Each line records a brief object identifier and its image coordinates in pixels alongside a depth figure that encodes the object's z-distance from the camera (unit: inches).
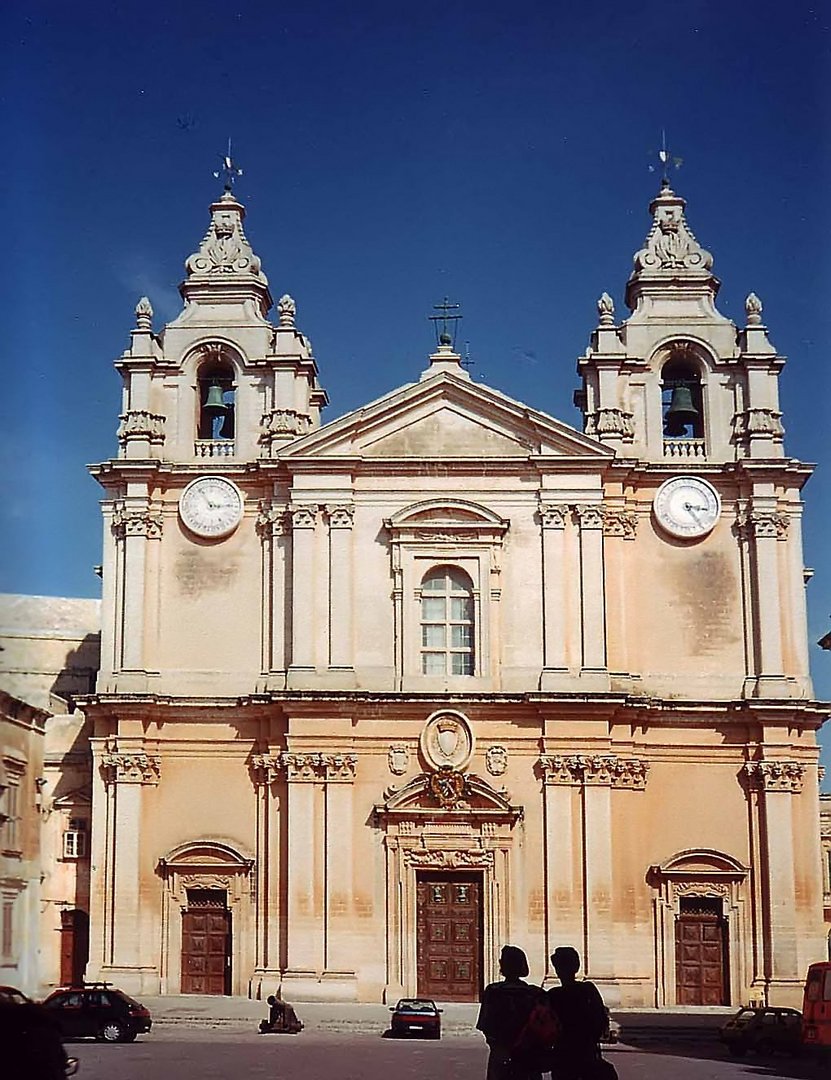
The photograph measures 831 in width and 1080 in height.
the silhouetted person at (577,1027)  438.9
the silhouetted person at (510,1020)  426.3
